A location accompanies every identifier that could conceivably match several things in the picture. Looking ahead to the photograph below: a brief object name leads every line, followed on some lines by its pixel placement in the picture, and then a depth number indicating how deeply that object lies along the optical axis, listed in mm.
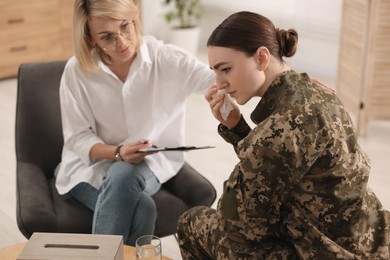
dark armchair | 3374
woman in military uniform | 2547
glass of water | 2716
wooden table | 2928
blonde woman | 3433
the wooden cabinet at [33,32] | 7463
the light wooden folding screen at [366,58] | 5409
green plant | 7927
